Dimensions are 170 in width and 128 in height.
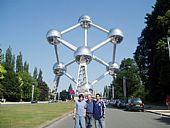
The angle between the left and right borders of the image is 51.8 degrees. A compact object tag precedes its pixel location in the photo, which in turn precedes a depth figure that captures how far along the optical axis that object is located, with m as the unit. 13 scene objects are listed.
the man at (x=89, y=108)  7.28
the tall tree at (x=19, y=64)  62.99
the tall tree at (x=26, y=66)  68.45
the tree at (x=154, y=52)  22.90
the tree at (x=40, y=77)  78.72
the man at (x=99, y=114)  6.92
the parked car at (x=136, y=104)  21.14
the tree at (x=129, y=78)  45.70
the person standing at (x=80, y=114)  7.05
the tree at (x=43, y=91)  76.37
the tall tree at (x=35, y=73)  76.08
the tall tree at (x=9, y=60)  55.65
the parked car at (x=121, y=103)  27.81
